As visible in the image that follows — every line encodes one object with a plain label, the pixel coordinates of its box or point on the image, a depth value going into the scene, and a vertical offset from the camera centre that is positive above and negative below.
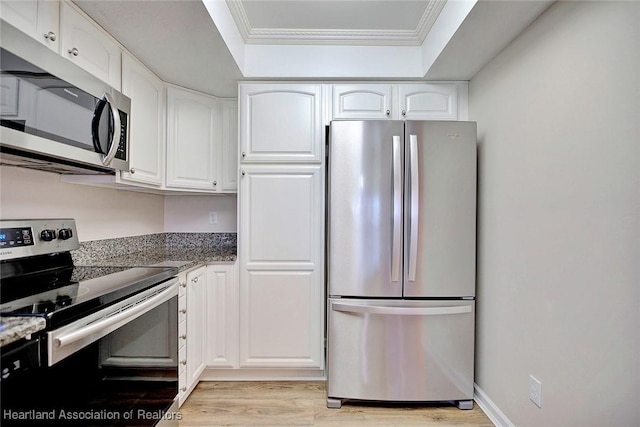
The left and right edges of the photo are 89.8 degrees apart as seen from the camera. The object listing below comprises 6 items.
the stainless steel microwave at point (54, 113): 1.02 +0.39
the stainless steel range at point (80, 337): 0.92 -0.42
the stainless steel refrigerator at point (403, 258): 1.91 -0.25
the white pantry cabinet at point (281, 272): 2.18 -0.38
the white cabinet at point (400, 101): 2.21 +0.80
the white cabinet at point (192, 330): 1.84 -0.71
